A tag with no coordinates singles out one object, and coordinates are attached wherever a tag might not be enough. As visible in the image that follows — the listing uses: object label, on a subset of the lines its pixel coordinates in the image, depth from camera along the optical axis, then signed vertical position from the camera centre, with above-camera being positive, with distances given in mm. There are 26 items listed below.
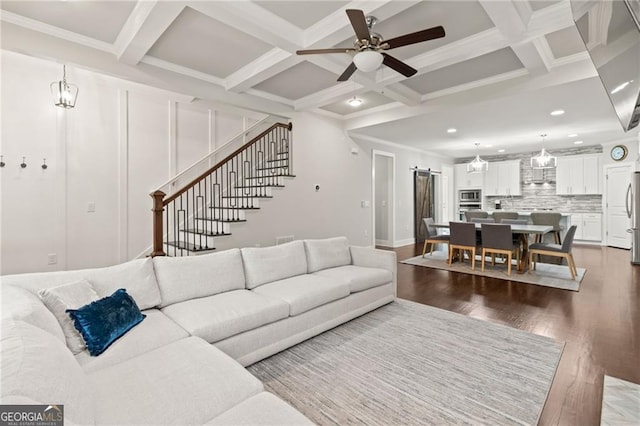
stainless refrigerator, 5801 -97
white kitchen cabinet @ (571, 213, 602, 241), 8195 -386
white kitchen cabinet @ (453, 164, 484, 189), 10196 +1153
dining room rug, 4500 -1033
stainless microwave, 10281 +562
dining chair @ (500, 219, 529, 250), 5298 -492
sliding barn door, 8977 +390
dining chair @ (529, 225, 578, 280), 4535 -598
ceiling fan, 2326 +1405
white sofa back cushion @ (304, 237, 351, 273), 3543 -511
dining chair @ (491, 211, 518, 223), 6703 -104
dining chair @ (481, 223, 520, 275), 4902 -488
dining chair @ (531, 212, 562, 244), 6254 -187
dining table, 4971 -414
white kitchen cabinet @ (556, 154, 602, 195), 8200 +1021
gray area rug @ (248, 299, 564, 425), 1787 -1165
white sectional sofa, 1127 -733
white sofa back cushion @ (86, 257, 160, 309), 2121 -505
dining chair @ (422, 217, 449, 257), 6102 -507
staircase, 4125 +341
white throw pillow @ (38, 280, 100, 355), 1683 -537
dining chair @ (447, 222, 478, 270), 5384 -476
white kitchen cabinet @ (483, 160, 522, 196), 9508 +1058
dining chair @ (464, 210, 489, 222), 7145 -75
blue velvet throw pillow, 1674 -642
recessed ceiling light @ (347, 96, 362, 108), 5189 +1949
